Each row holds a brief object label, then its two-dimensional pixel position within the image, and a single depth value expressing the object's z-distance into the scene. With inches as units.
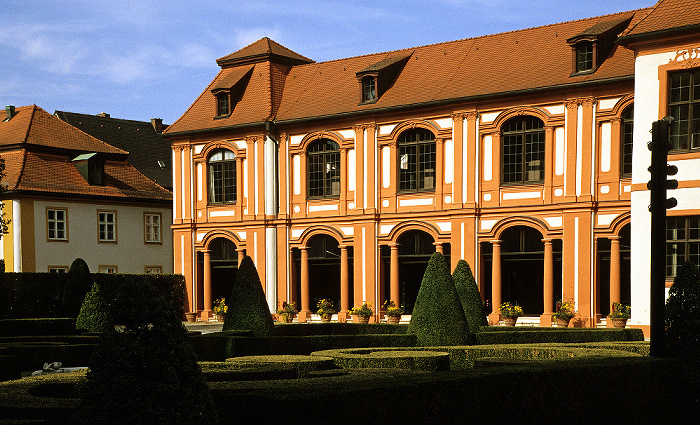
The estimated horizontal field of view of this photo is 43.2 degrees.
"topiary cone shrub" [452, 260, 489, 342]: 821.3
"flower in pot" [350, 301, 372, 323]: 1326.3
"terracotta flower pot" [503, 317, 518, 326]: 1214.3
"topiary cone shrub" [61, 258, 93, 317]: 1150.3
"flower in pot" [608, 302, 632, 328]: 1120.8
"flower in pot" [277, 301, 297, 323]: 1390.3
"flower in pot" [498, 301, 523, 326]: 1213.1
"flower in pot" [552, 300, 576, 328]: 1168.8
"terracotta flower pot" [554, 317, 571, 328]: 1170.6
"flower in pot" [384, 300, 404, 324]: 1304.1
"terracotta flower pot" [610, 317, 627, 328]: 1120.2
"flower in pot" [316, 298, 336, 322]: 1364.4
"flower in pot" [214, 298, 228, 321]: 1457.9
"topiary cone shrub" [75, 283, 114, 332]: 958.4
